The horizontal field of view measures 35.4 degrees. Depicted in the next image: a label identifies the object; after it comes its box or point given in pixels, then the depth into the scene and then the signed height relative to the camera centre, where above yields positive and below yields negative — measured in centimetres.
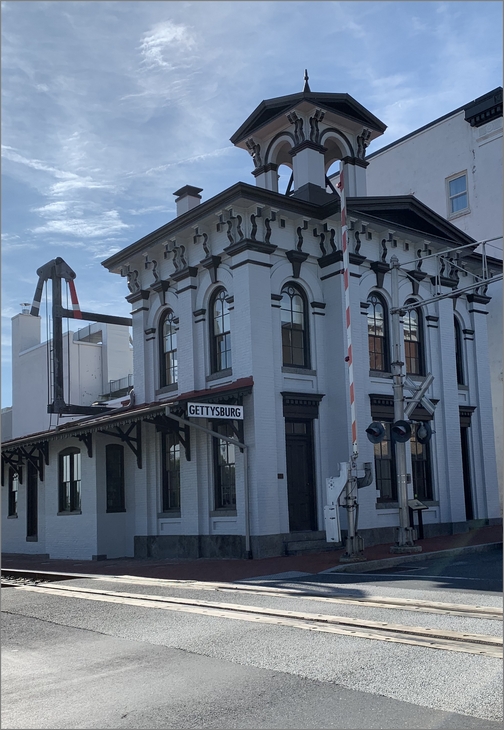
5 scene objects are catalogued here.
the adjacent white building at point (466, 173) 2864 +1171
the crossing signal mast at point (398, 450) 1644 +50
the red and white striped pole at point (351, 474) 1616 +1
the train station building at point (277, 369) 1919 +284
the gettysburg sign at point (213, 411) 1733 +153
